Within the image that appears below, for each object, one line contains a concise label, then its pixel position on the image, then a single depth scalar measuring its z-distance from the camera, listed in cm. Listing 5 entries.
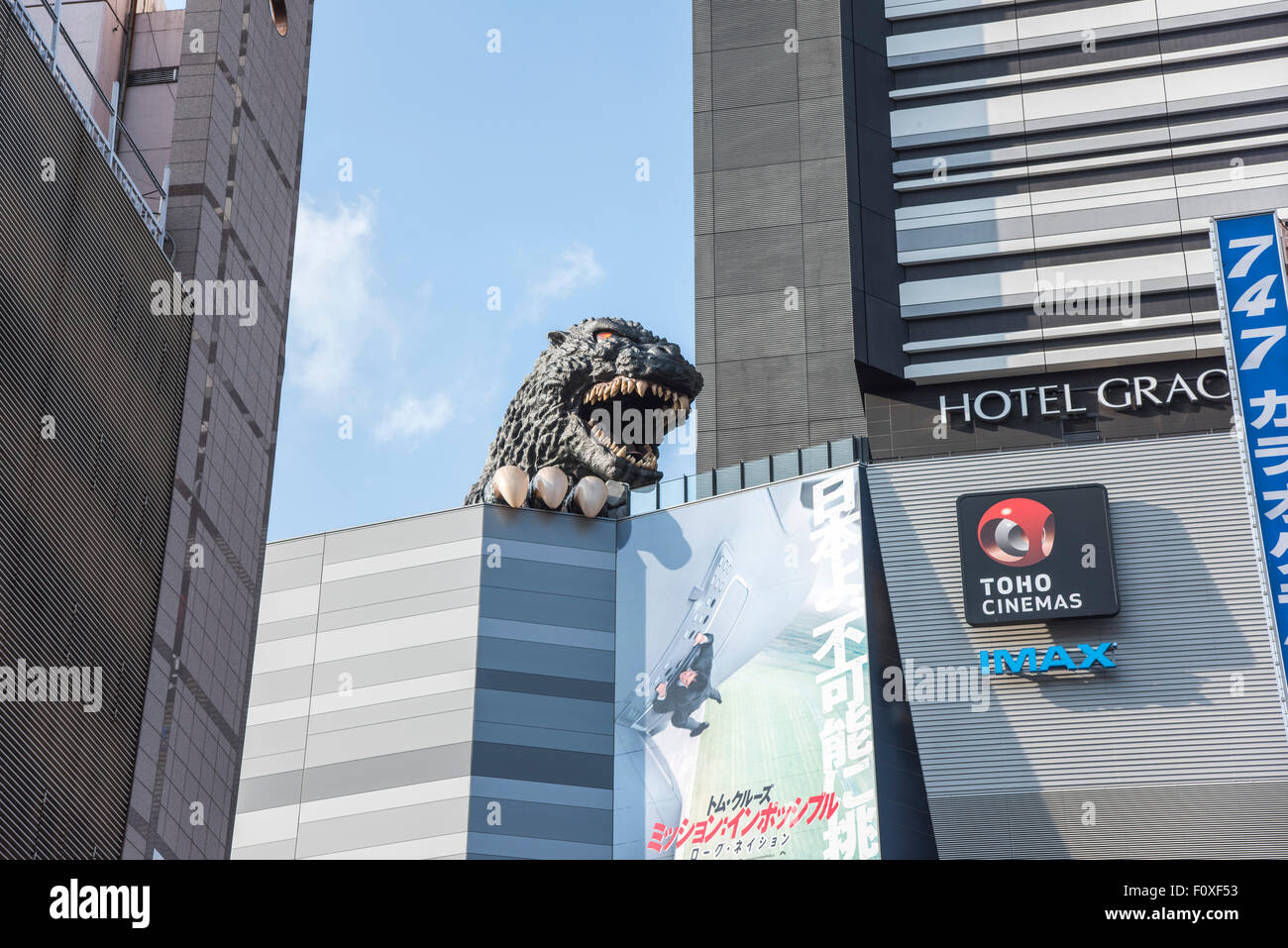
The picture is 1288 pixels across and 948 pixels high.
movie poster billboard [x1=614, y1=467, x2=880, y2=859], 5088
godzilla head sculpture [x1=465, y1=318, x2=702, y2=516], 5534
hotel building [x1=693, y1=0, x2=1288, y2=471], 6138
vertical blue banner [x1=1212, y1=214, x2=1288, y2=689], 3712
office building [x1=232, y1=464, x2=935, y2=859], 5156
